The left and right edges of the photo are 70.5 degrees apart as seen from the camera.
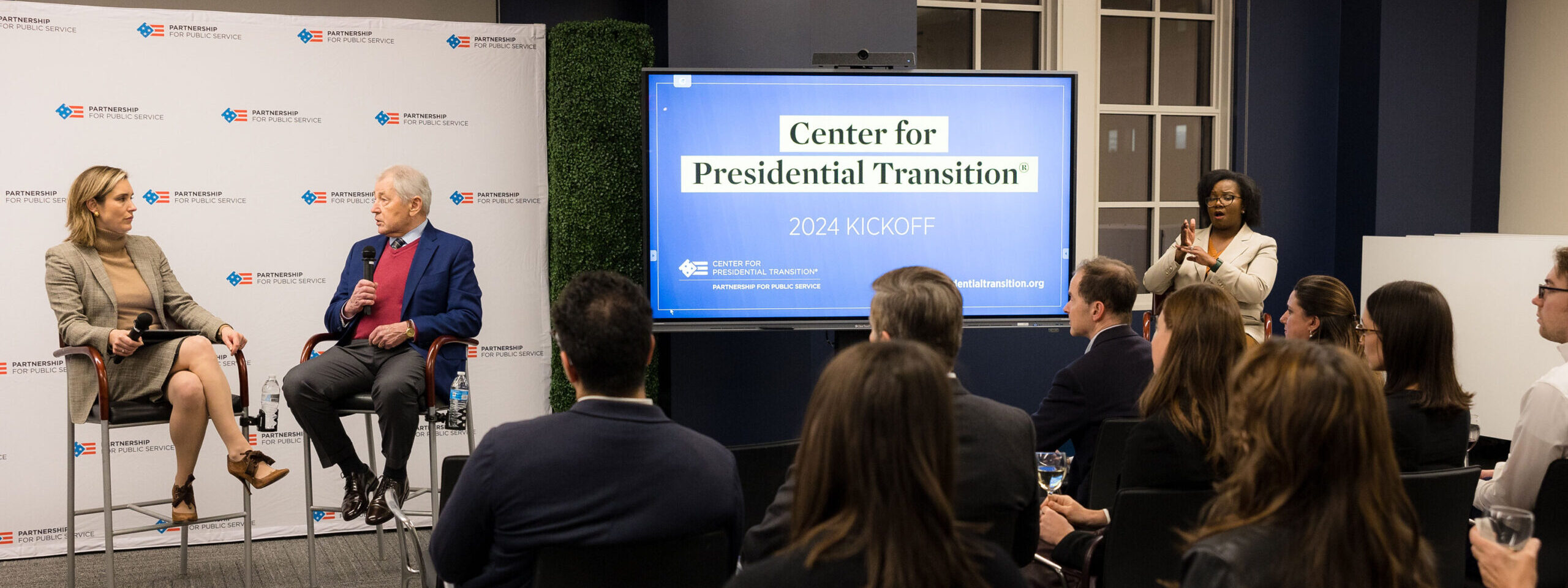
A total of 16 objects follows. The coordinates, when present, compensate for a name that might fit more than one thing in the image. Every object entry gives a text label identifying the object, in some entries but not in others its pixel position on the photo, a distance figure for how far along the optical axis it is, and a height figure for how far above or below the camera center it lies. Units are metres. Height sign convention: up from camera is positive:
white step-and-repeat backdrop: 4.27 +0.27
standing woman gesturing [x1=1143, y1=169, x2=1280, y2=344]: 4.36 -0.05
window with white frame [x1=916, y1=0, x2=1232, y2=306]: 5.73 +0.86
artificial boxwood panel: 4.60 +0.41
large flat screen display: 4.27 +0.19
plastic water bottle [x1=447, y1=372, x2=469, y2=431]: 3.88 -0.59
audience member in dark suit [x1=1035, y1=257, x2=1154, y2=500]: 2.82 -0.39
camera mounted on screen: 4.33 +0.70
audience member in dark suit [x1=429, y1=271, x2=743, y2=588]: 1.69 -0.38
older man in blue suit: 3.75 -0.32
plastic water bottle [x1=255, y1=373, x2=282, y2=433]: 3.88 -0.60
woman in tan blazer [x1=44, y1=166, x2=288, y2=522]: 3.65 -0.31
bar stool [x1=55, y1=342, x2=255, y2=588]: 3.55 -0.60
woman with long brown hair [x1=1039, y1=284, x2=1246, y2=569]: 2.21 -0.33
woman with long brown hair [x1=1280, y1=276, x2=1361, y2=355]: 3.08 -0.20
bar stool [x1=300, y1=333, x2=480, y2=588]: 3.80 -0.58
